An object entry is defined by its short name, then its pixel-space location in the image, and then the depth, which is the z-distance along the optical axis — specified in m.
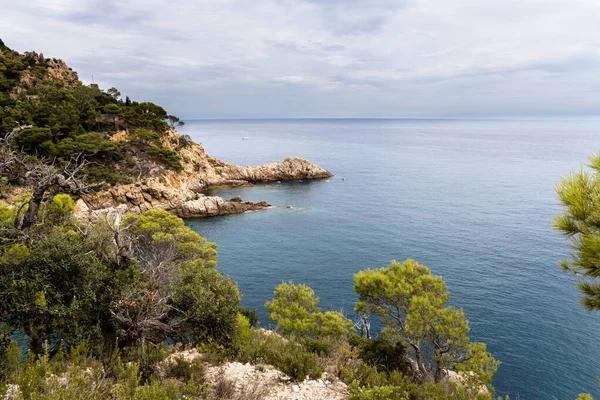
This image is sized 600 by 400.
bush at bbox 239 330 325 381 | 12.19
